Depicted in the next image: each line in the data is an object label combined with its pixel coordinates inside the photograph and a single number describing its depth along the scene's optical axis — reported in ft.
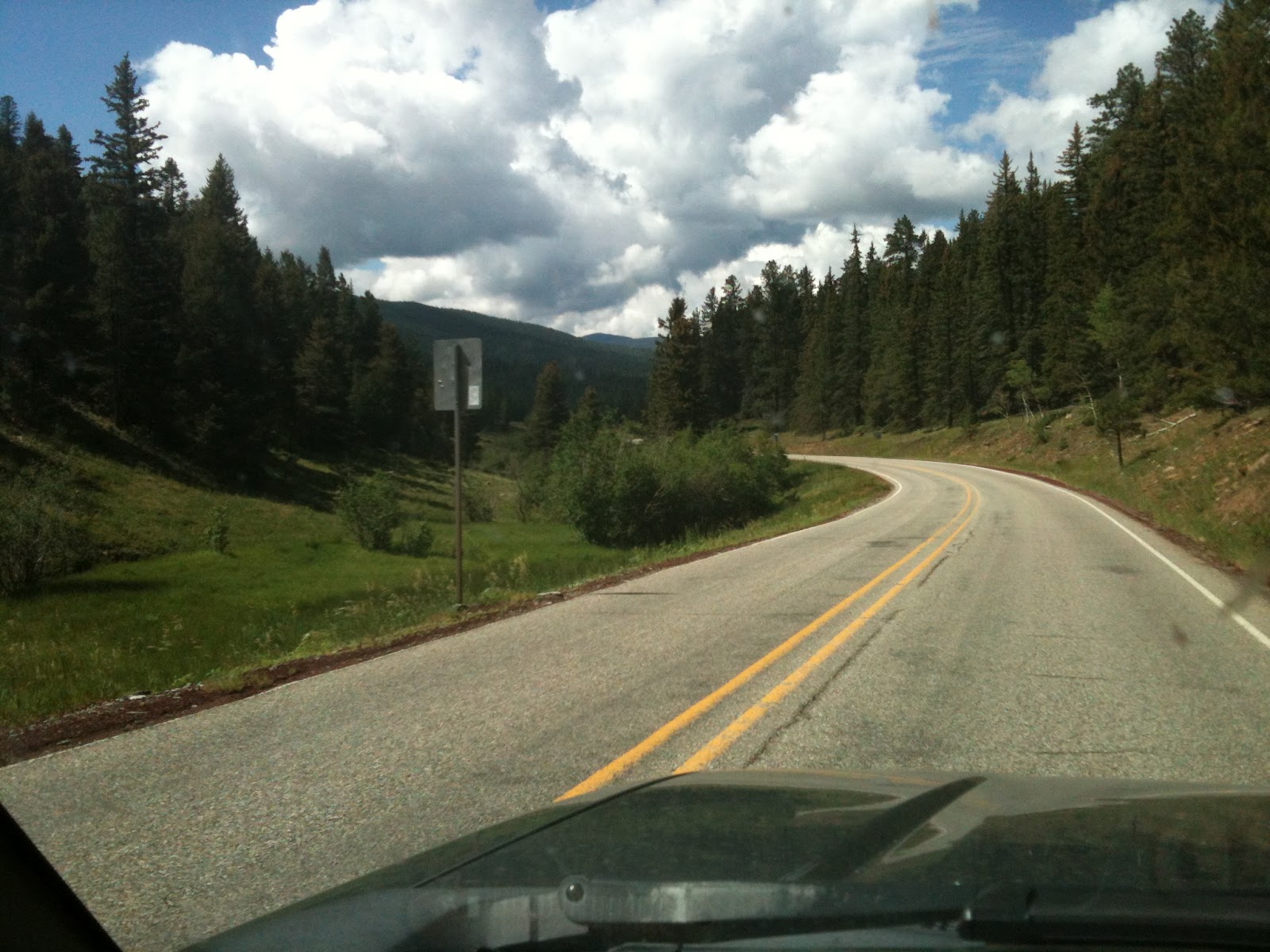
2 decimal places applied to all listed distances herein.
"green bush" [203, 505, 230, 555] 129.18
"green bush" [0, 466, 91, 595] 86.53
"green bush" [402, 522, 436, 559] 136.67
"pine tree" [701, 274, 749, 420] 374.63
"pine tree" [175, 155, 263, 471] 185.06
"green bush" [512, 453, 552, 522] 160.93
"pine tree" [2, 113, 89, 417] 161.07
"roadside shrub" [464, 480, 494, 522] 172.16
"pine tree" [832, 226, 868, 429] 316.60
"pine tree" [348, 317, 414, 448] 273.13
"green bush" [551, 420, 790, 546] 127.54
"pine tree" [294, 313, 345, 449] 255.91
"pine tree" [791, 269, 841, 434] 322.55
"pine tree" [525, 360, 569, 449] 258.57
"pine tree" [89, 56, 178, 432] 175.11
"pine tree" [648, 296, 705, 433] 217.56
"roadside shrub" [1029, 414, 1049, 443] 185.78
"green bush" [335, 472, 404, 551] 138.00
